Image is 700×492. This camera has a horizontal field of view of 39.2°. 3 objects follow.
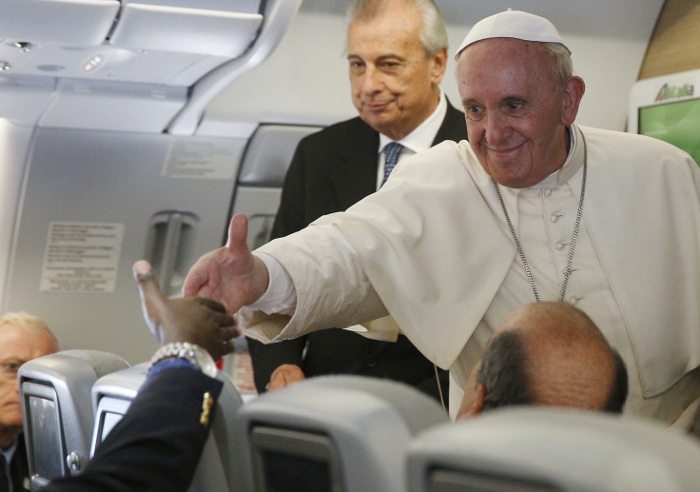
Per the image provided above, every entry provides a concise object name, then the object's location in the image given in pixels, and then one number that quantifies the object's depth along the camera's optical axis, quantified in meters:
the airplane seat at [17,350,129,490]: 2.27
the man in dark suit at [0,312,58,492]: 3.55
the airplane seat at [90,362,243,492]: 1.56
